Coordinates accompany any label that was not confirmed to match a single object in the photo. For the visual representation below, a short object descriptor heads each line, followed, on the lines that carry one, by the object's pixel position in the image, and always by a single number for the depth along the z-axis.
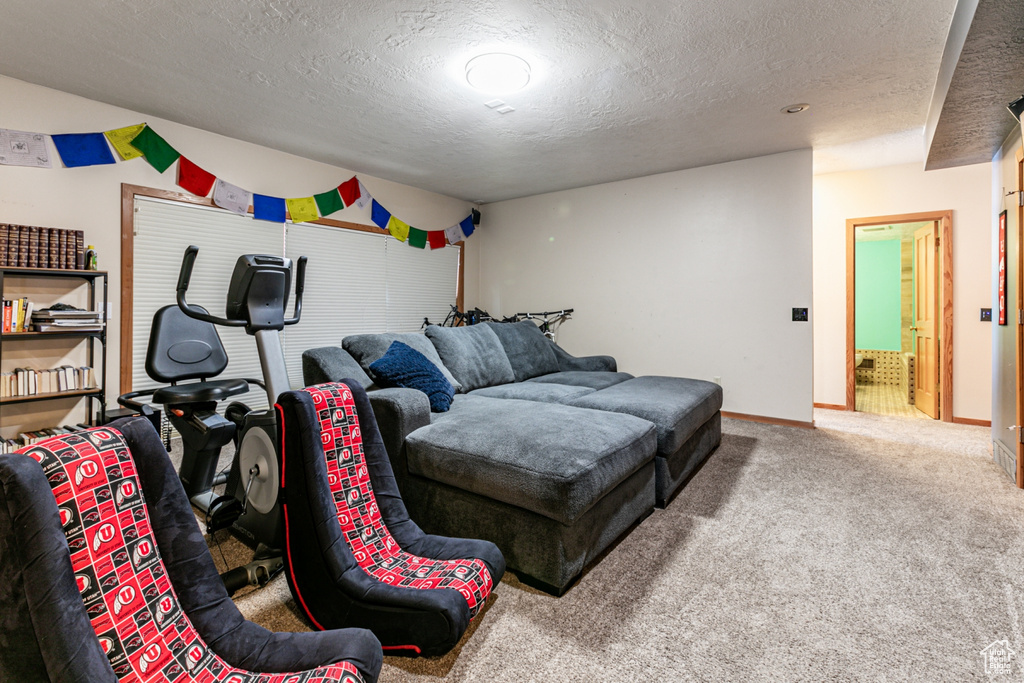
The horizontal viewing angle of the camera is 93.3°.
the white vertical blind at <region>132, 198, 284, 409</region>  3.52
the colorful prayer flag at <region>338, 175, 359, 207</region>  4.74
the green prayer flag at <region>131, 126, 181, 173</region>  3.45
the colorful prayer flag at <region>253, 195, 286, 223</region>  4.13
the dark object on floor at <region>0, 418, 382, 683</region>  0.90
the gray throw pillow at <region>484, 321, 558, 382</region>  3.87
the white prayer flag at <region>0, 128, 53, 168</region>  2.94
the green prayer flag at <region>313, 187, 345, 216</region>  4.55
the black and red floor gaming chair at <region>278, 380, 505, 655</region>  1.35
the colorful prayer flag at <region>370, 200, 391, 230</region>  5.05
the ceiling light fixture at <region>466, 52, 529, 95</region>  2.69
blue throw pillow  2.54
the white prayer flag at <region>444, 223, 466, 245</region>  5.95
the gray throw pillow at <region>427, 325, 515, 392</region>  3.21
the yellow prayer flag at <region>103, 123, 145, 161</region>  3.32
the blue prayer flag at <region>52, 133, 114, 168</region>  3.13
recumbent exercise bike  1.86
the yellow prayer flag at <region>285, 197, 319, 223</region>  4.36
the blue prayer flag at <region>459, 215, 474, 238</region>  6.11
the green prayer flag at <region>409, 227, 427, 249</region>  5.45
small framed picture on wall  3.11
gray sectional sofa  1.74
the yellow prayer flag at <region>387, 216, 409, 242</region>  5.22
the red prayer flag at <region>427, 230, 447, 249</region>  5.70
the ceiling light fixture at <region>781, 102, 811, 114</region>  3.33
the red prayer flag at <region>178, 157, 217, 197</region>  3.68
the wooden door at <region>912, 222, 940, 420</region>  4.55
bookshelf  2.87
